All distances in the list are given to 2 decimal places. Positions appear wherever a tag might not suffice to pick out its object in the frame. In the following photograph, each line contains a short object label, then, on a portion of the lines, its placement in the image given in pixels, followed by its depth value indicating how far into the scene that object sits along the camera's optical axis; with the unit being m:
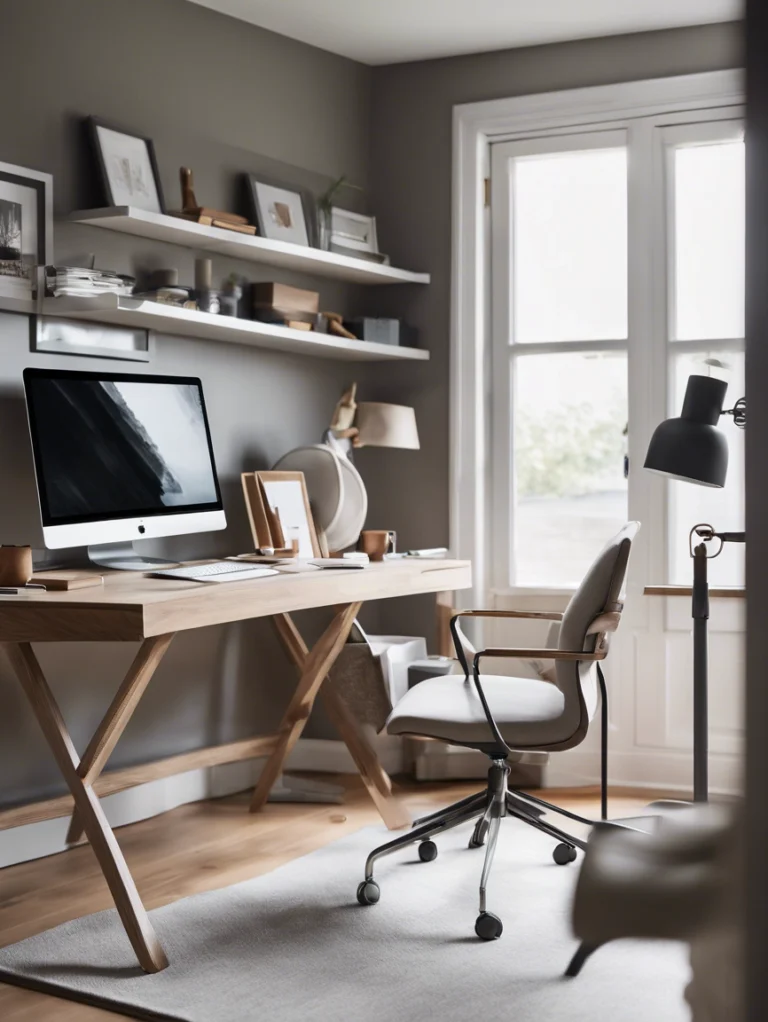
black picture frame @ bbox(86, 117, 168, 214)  3.39
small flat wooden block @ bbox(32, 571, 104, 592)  2.70
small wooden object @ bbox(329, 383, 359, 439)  4.14
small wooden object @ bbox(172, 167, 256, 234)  3.59
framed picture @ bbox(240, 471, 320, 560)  3.72
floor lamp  3.00
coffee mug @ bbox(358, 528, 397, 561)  3.83
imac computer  3.05
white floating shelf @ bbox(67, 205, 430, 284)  3.33
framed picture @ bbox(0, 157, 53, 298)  3.13
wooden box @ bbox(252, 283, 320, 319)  3.88
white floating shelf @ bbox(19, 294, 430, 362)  3.18
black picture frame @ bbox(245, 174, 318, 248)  4.00
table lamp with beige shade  3.96
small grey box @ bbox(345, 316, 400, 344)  4.25
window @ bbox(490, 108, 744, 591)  4.12
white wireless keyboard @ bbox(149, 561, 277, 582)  2.94
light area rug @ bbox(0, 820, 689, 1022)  2.32
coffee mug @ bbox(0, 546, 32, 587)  2.76
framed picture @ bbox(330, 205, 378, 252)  4.28
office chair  2.82
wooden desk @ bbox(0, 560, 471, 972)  2.51
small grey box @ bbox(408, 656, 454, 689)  3.86
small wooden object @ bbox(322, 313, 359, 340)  4.13
